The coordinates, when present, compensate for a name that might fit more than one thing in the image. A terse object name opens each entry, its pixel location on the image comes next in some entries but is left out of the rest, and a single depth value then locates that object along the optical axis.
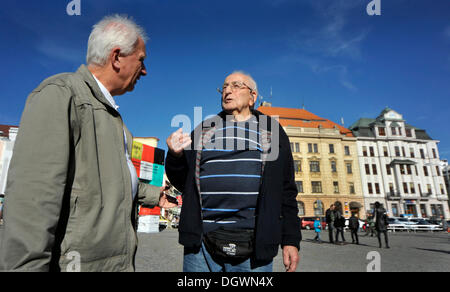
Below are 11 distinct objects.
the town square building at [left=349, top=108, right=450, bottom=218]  43.62
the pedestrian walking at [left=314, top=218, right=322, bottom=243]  14.40
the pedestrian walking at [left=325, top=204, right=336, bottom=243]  13.59
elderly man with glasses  1.86
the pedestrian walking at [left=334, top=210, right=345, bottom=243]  13.21
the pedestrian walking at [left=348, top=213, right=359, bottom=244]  13.48
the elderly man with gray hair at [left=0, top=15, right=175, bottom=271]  1.08
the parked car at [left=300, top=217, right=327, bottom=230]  30.75
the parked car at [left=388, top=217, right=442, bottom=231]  27.90
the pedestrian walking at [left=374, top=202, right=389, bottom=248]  11.77
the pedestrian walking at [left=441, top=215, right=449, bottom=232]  29.28
